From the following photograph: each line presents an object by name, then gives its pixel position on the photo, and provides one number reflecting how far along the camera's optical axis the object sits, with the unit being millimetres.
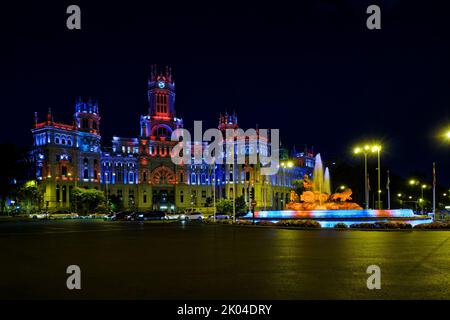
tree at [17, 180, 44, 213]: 119750
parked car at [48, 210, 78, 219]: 100588
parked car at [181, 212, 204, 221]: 87475
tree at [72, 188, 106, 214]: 119125
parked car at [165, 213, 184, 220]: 88938
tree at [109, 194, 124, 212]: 140788
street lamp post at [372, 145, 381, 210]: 55794
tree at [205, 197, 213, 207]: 150250
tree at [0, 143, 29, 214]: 112750
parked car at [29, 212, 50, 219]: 98406
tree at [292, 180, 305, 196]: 140388
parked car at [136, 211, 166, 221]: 78875
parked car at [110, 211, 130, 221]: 80288
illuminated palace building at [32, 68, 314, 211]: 139500
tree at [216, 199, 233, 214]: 109500
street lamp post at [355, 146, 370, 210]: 56000
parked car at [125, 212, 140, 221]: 78150
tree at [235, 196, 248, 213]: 124481
